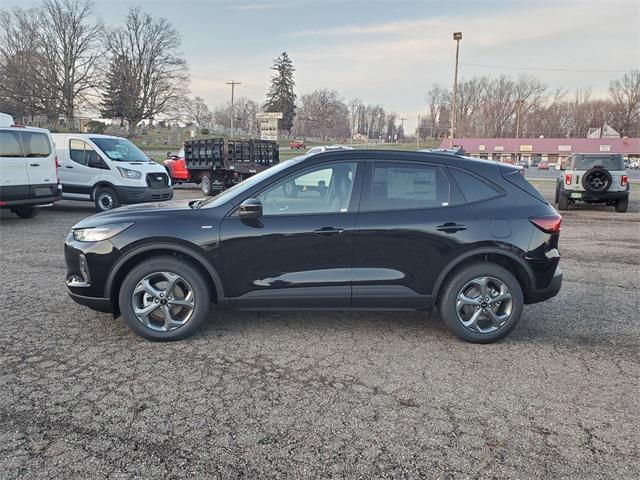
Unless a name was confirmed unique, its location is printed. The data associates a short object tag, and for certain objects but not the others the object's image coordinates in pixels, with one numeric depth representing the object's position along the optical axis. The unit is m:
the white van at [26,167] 9.46
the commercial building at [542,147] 70.12
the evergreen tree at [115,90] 55.38
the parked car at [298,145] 77.25
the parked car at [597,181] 13.33
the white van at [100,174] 11.68
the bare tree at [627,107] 89.81
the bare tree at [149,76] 58.34
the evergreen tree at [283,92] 92.62
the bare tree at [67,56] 49.62
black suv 3.89
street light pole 29.08
